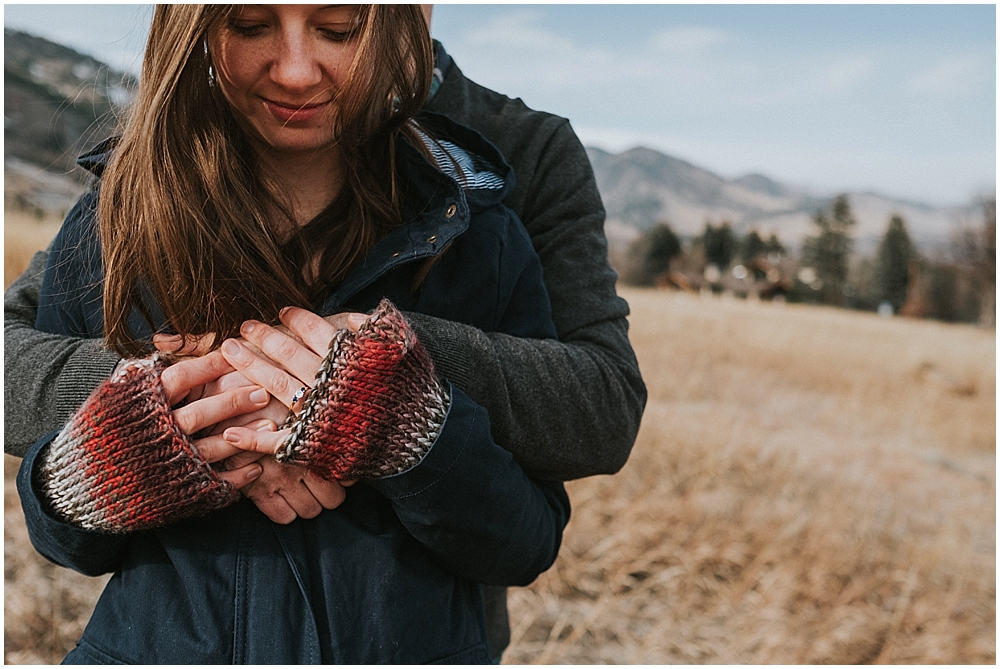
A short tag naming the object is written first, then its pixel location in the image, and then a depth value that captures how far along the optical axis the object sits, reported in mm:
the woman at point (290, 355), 1193
